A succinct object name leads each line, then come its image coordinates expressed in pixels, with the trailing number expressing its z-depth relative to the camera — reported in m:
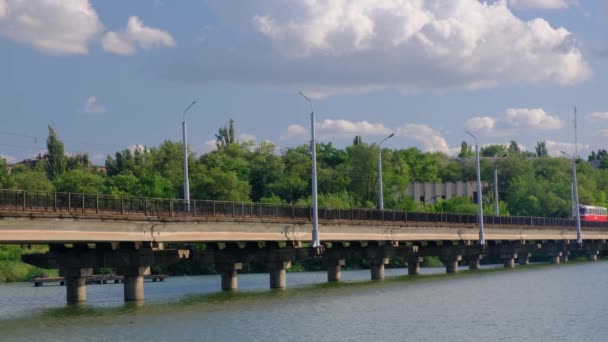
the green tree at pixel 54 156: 191.61
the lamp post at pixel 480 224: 111.81
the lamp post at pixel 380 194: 105.32
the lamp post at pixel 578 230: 139.00
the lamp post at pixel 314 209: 83.12
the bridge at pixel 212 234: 59.75
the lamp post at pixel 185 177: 72.90
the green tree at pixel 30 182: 161.00
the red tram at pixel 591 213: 158.39
